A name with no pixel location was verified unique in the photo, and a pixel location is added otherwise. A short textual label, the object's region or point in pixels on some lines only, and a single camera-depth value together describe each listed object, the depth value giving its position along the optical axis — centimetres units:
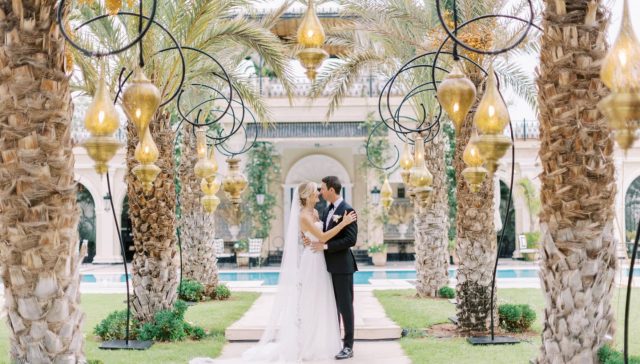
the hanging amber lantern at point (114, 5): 443
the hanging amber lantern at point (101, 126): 405
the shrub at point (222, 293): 1420
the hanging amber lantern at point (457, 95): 462
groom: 728
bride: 741
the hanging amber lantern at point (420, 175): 862
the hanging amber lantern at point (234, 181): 871
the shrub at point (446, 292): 1344
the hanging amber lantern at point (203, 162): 831
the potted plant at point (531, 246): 2591
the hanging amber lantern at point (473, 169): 576
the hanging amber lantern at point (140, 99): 432
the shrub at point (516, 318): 917
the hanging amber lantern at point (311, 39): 390
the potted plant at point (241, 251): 2504
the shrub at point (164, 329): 861
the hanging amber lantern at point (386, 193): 1525
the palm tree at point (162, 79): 915
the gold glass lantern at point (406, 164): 966
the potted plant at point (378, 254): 2458
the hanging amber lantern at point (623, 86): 262
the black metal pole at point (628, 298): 373
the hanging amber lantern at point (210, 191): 969
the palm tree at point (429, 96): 932
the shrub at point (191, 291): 1321
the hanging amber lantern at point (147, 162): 569
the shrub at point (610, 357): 495
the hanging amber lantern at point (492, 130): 413
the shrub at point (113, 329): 872
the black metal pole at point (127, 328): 785
